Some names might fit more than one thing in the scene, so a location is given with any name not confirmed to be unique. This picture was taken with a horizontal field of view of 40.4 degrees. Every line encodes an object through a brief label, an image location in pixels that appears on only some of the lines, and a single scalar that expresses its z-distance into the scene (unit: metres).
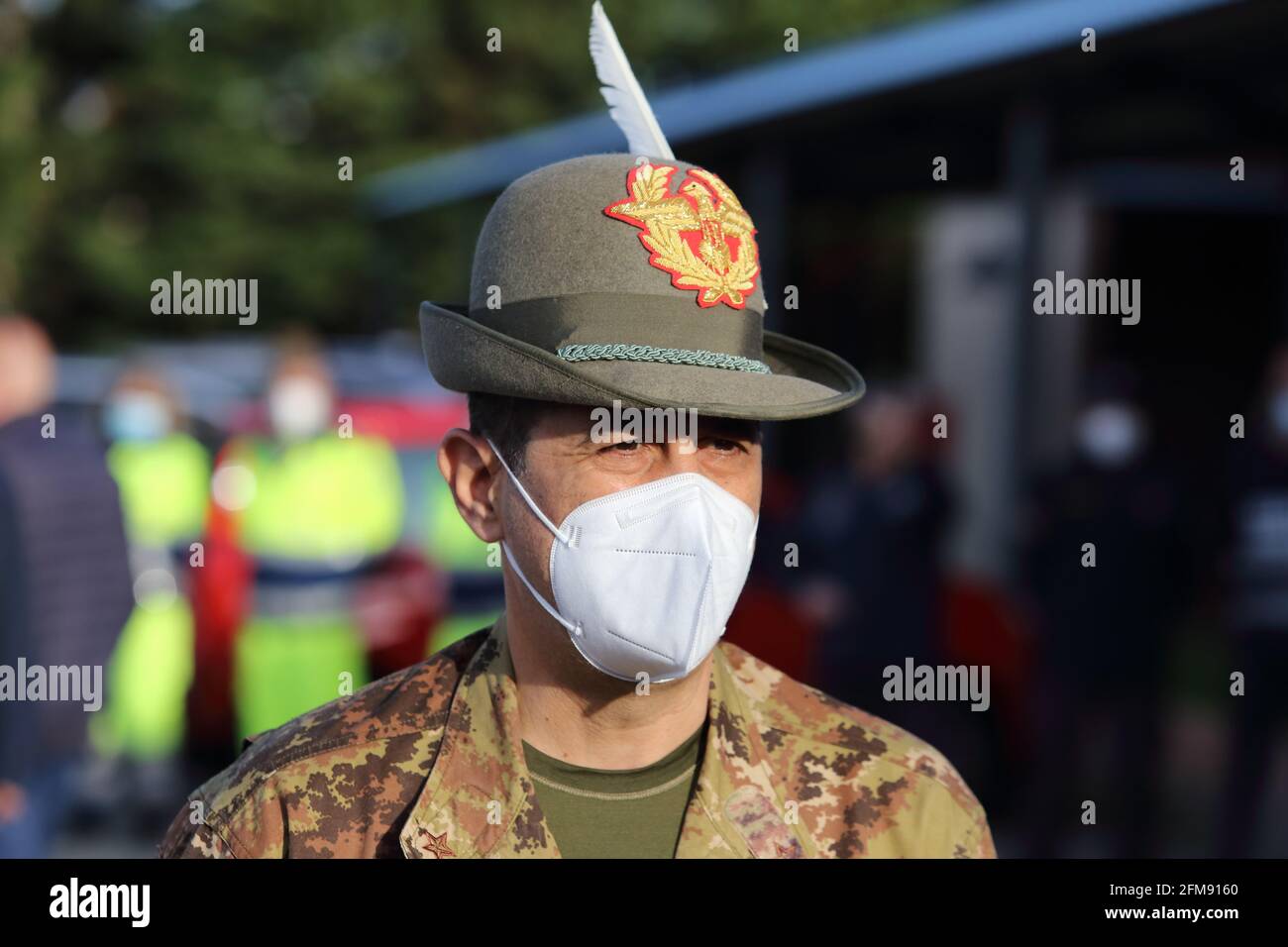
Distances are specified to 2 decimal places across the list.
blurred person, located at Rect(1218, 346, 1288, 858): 6.70
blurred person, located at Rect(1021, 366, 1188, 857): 7.19
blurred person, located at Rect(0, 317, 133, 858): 5.68
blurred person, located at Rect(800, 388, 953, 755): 7.30
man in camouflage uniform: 2.37
